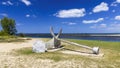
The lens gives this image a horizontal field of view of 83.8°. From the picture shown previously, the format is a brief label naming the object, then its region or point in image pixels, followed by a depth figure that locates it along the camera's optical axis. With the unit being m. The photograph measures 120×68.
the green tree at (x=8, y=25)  21.64
